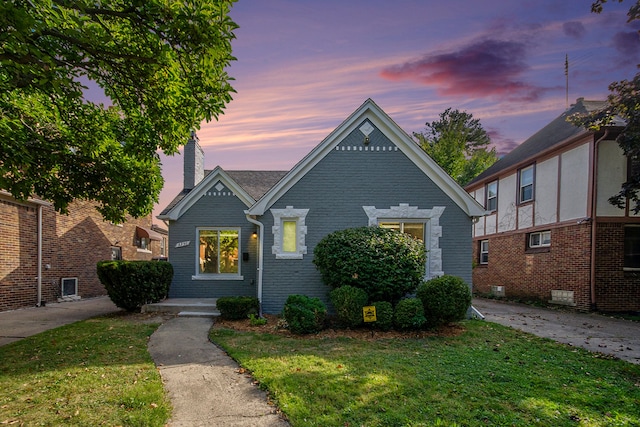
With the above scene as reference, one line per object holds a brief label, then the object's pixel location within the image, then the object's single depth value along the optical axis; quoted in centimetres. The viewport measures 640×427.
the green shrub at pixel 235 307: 945
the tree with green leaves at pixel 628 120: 1000
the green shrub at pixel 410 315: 799
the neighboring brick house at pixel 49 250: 1141
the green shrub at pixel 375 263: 820
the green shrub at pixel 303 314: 783
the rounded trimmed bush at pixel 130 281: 1037
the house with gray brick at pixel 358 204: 997
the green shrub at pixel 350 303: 797
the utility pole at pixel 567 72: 1838
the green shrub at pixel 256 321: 883
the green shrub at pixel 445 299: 789
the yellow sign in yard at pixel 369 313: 802
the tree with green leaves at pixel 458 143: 2872
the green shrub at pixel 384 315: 806
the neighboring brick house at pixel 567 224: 1172
